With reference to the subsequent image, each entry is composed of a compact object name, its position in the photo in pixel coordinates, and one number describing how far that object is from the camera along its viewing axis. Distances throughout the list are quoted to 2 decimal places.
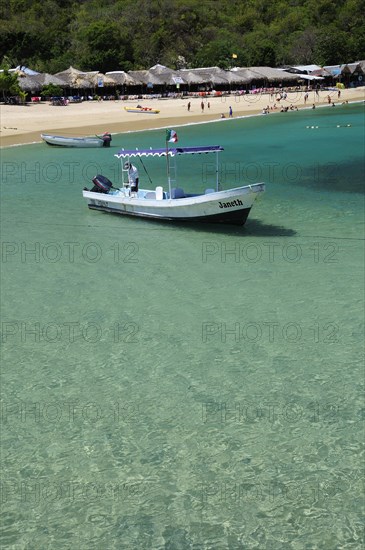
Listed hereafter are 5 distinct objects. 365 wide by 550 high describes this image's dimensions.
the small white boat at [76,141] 42.84
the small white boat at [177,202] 20.08
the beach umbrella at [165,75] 77.19
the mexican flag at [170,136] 20.45
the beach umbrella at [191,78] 78.38
